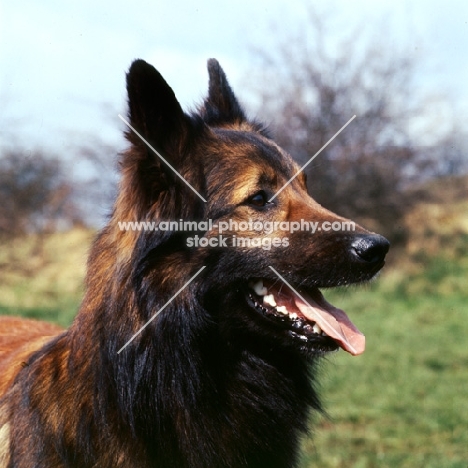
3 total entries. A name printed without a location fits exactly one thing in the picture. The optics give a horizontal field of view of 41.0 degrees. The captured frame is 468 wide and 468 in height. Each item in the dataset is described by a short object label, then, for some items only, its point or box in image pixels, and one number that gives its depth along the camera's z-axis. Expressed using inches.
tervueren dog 115.6
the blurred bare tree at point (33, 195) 484.4
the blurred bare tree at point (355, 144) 614.5
